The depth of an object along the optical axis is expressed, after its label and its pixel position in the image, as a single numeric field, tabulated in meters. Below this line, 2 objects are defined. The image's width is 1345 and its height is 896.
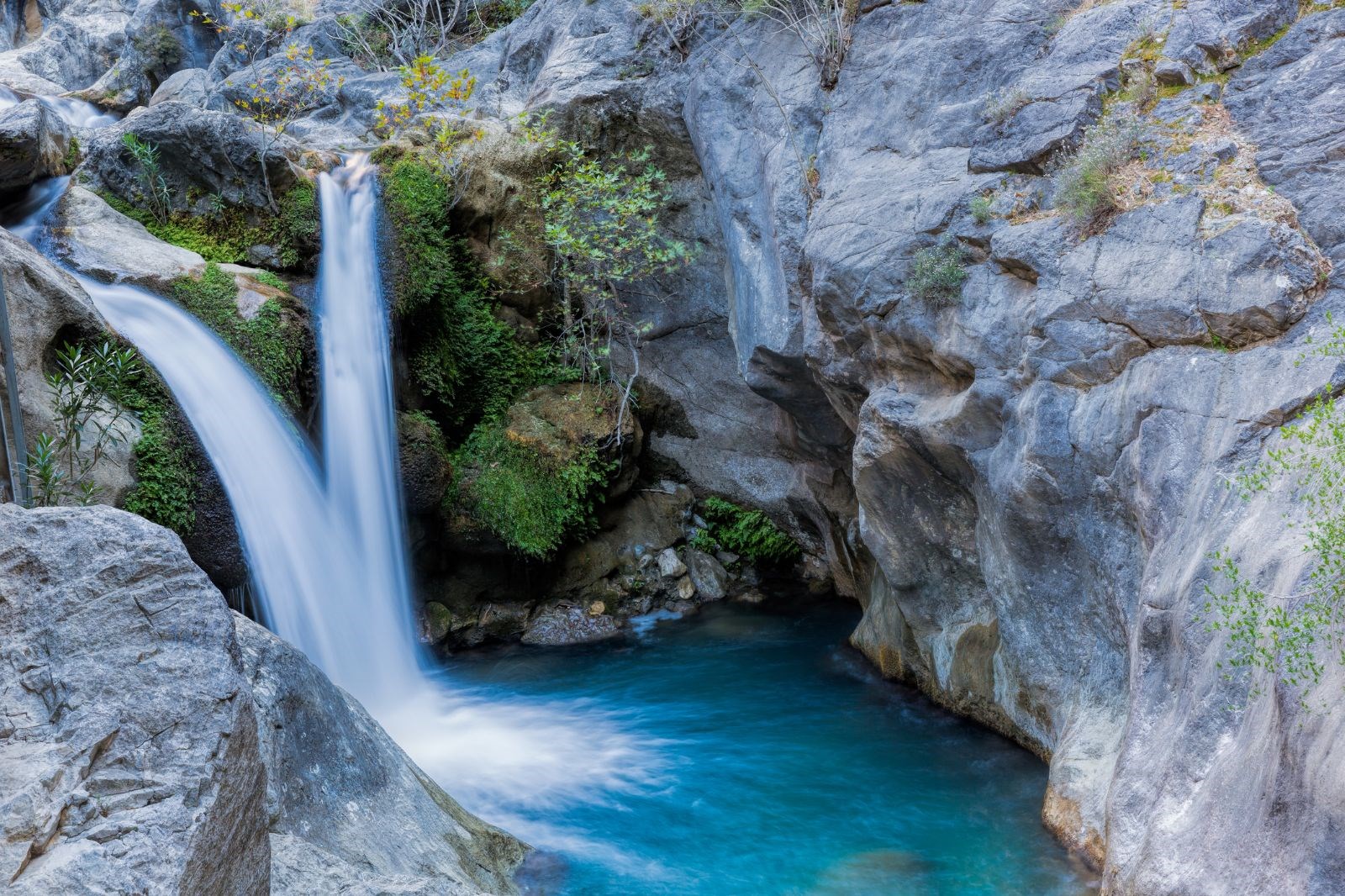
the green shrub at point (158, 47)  20.36
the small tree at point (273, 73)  12.02
